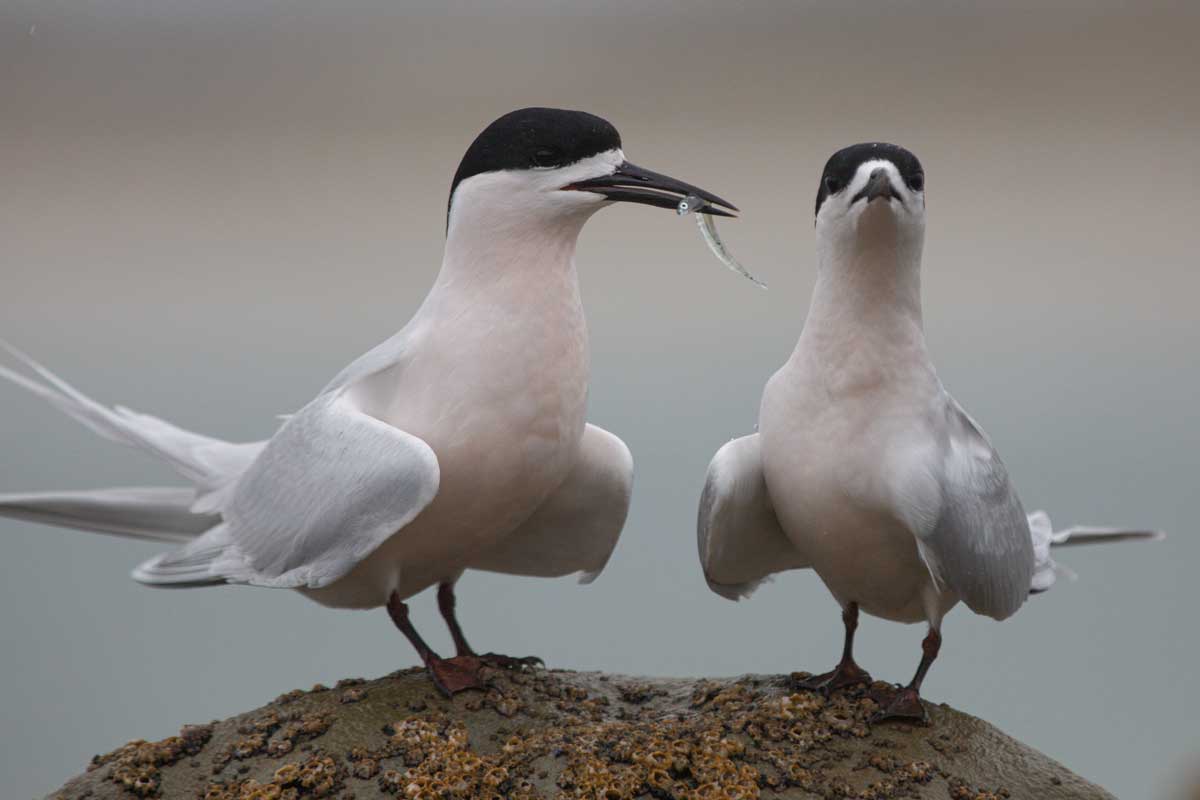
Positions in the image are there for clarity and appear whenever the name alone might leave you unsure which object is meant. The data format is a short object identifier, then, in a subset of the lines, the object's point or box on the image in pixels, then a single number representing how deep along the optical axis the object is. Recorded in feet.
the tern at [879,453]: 21.66
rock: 20.85
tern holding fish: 22.03
